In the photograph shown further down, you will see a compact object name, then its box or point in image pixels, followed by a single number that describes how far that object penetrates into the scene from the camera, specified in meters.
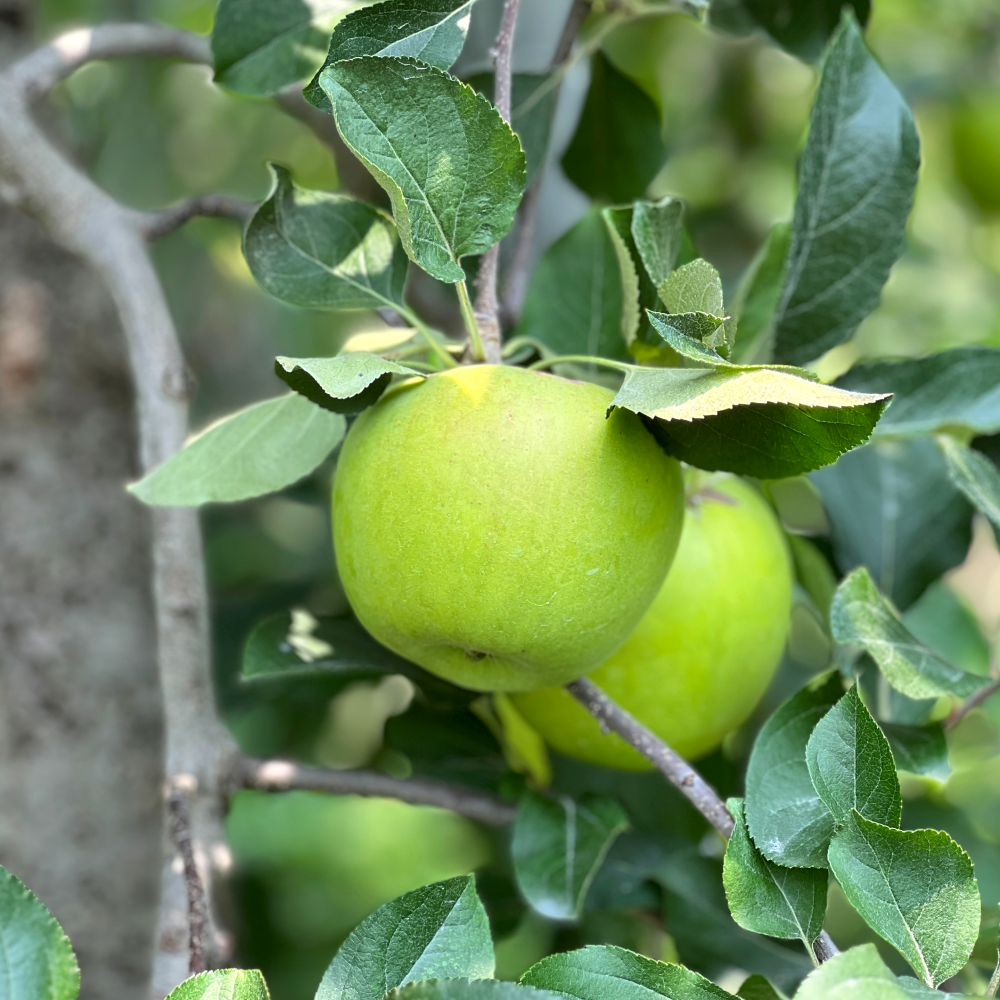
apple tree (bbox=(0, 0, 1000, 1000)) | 1.07
